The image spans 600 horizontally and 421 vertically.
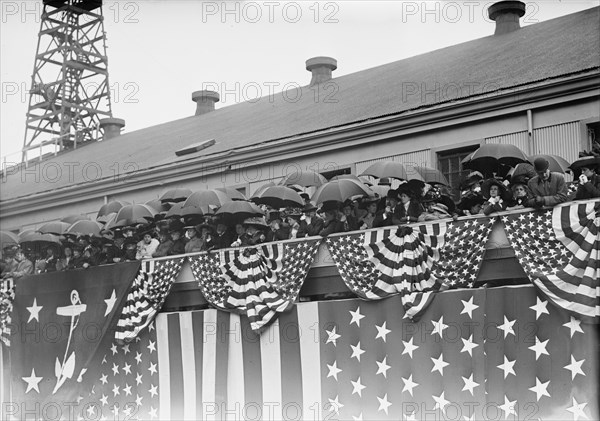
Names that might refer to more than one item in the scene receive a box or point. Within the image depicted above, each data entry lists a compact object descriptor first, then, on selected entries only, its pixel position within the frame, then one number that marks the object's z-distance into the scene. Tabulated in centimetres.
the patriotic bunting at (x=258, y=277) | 1450
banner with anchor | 1697
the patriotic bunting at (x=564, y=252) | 1130
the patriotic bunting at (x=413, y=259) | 1256
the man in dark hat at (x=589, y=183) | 1148
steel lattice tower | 3775
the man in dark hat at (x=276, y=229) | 1477
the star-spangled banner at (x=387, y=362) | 1150
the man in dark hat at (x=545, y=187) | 1173
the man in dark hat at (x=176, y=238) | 1628
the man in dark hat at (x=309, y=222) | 1430
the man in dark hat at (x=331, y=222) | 1406
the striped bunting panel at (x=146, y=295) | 1628
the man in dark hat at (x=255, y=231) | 1494
